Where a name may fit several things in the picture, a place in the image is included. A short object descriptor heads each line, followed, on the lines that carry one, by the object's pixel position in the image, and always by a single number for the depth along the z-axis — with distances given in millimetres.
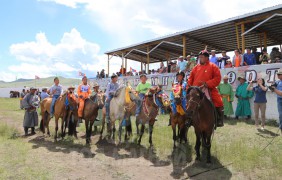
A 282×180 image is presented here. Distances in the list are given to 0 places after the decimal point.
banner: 10984
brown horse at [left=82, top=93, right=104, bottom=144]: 9391
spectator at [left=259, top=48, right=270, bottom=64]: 11972
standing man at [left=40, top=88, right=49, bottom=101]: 15334
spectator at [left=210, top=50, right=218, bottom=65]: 13664
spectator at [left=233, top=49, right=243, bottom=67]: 12680
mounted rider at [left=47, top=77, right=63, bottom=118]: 10325
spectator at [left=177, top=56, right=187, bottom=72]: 14766
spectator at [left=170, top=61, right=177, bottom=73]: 16141
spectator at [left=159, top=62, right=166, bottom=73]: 17859
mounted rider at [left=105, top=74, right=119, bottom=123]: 9359
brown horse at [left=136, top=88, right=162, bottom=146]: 8398
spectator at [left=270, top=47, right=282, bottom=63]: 11688
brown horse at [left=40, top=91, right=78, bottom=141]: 9612
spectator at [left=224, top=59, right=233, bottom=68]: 13229
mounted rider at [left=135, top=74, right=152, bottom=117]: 9781
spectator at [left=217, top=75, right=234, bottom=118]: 12273
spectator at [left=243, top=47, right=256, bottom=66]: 12359
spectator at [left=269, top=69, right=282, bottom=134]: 7273
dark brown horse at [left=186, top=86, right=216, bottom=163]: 6023
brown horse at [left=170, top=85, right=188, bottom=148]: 7273
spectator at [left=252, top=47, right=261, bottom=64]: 12703
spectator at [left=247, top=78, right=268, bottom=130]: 10039
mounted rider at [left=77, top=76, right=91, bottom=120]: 9500
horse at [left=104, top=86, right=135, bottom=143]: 8781
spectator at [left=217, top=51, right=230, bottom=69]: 13586
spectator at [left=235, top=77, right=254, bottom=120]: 11758
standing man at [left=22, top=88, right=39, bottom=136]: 11250
